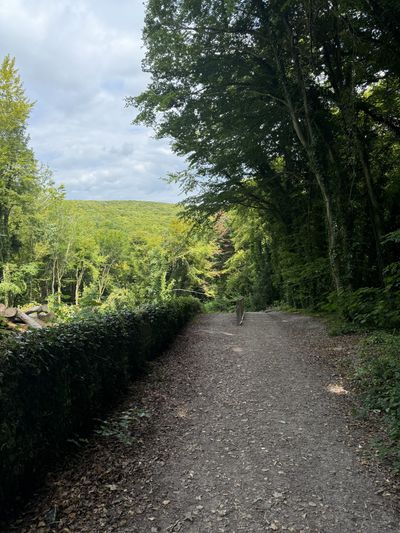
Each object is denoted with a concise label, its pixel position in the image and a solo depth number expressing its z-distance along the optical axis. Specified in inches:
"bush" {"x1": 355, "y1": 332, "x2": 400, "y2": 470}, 143.5
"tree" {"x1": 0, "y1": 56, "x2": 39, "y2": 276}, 794.2
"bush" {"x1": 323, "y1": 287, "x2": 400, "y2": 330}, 304.2
